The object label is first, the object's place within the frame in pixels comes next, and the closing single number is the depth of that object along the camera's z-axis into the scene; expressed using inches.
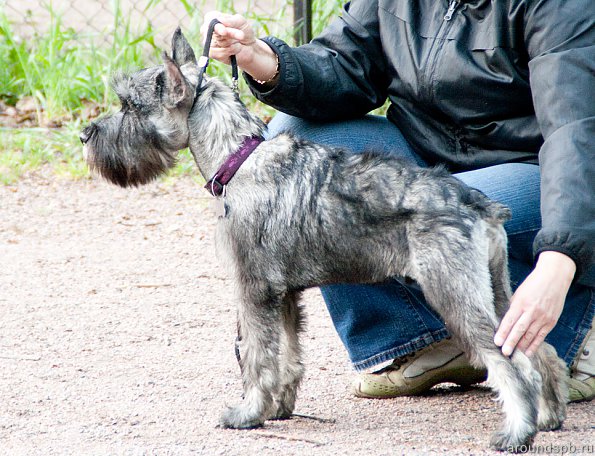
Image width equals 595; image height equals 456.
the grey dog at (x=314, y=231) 258.2
